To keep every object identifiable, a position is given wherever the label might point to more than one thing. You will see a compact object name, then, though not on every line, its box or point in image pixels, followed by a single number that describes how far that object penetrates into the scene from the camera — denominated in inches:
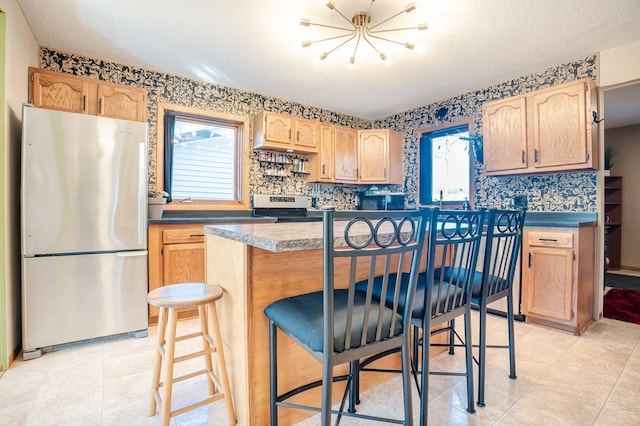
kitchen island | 52.2
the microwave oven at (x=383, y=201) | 175.6
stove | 149.8
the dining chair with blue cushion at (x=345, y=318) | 38.0
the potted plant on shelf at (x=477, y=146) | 143.2
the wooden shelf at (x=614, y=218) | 208.7
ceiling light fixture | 85.6
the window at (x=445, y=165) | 158.1
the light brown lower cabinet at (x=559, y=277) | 100.9
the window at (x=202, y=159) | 133.2
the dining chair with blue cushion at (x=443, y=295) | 49.6
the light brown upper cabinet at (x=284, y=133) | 145.9
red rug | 117.6
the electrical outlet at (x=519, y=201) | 130.5
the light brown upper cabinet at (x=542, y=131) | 106.6
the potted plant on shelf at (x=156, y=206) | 111.9
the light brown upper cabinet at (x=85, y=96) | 102.0
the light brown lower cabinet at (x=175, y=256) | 109.2
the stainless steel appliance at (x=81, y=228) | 83.9
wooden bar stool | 52.0
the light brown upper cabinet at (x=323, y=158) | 164.2
